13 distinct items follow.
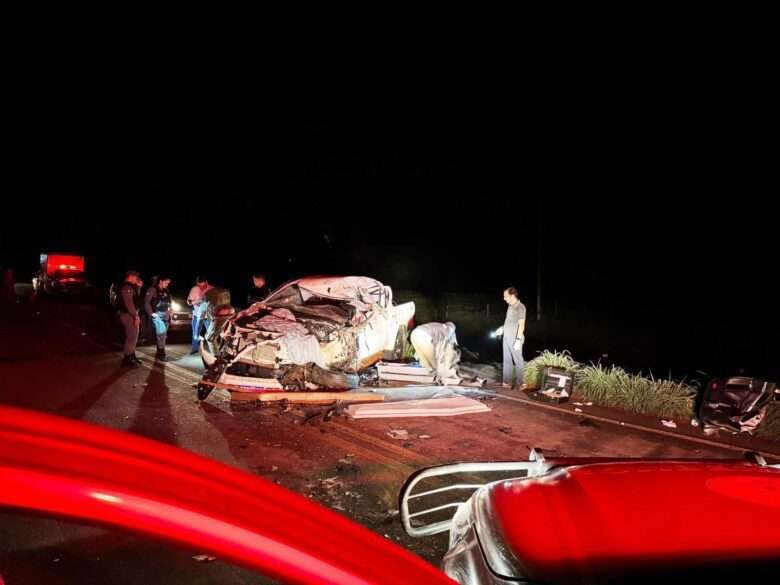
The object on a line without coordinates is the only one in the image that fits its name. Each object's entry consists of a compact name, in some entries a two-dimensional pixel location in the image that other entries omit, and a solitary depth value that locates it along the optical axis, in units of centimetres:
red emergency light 2847
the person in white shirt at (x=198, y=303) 1152
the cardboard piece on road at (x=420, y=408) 732
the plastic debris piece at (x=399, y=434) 641
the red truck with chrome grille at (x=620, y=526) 173
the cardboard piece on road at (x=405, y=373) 934
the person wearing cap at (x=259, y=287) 1090
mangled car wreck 771
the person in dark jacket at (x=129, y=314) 1017
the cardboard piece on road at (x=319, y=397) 759
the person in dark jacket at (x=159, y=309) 1139
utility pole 1515
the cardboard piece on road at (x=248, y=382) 755
